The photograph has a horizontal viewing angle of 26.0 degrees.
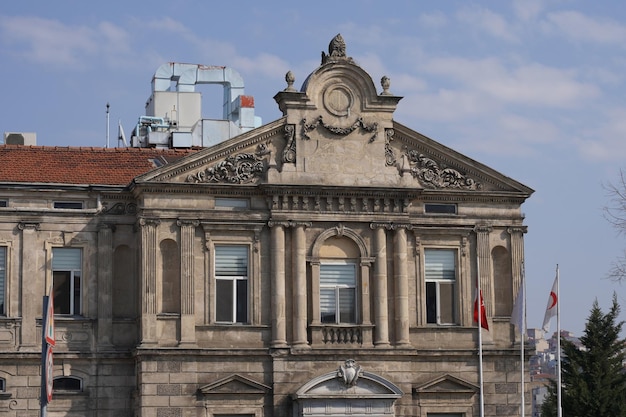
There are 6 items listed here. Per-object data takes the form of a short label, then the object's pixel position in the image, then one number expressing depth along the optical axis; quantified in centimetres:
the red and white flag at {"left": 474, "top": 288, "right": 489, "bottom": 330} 4359
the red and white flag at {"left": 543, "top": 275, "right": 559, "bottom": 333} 4259
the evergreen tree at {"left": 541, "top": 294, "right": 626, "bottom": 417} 5012
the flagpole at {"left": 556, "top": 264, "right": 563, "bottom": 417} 4193
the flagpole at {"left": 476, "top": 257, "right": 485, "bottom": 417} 4334
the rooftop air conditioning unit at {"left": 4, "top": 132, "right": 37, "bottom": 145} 4891
